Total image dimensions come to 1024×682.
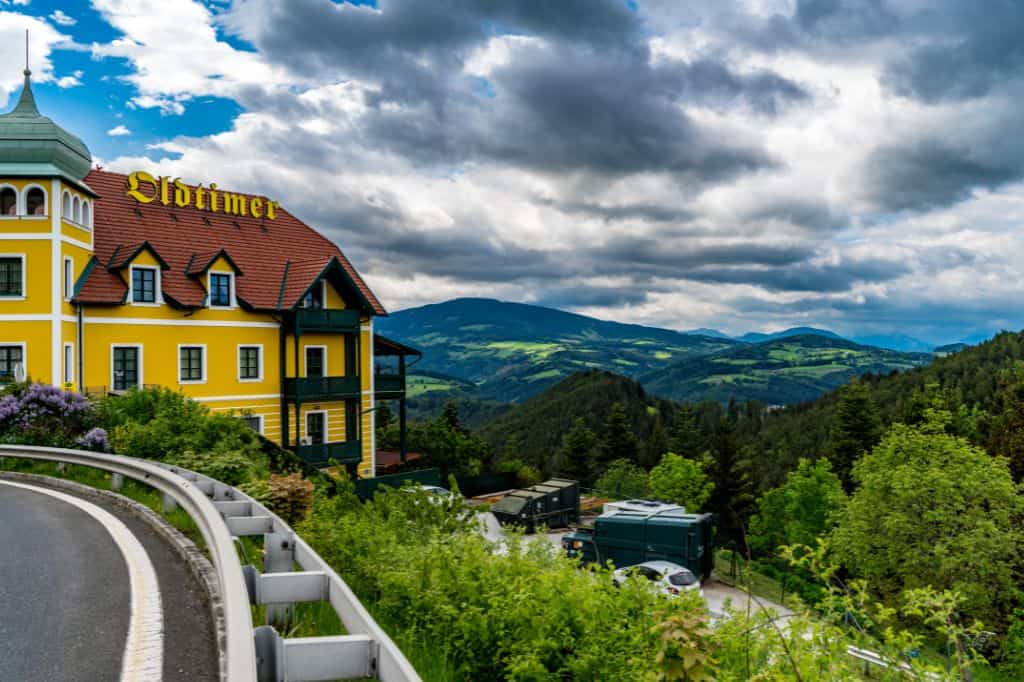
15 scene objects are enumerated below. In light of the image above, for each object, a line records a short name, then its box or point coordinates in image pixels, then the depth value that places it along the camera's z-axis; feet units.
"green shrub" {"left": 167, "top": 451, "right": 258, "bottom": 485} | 43.45
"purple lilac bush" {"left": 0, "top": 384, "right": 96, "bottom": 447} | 56.95
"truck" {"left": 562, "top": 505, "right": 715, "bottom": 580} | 88.53
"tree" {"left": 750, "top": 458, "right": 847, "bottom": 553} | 144.97
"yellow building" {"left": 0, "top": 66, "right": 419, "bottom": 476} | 83.30
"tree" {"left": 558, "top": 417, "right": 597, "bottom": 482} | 221.25
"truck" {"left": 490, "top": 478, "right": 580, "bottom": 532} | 110.01
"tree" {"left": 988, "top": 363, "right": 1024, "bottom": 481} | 137.80
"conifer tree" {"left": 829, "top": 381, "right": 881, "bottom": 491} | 190.19
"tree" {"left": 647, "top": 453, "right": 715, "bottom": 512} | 148.66
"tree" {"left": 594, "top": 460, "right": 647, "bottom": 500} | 170.30
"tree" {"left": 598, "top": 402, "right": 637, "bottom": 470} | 229.25
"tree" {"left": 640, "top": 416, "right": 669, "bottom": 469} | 260.01
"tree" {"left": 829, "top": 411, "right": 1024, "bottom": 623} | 88.22
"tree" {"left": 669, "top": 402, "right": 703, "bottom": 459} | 255.70
